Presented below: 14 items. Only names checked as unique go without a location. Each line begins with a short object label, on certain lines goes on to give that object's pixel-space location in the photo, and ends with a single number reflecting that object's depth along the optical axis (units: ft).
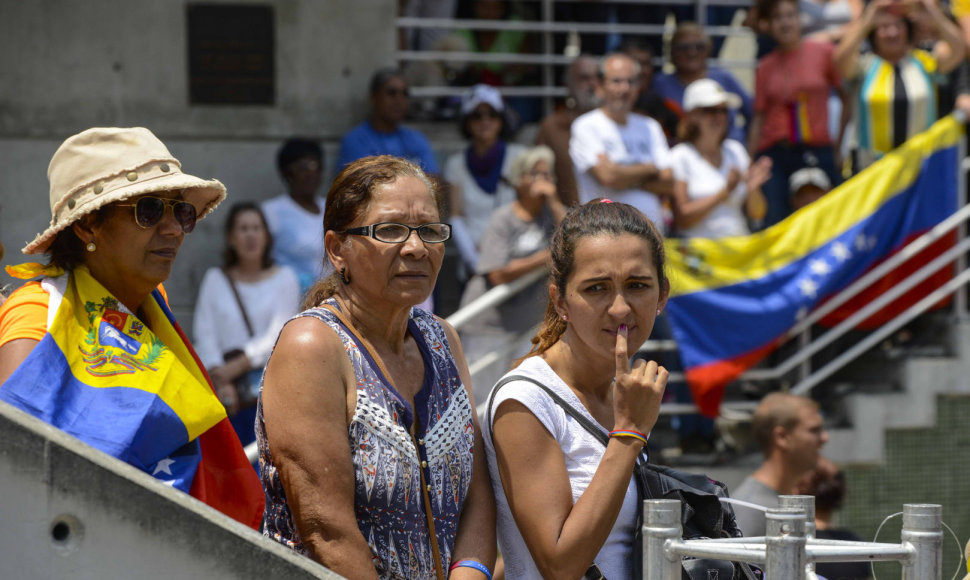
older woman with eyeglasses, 17.89
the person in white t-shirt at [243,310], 45.03
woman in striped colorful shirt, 52.31
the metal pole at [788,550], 14.97
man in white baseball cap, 52.16
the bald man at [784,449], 37.52
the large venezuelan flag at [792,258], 47.37
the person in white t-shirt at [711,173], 48.55
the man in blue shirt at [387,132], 51.67
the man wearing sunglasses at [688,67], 54.08
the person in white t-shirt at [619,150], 47.88
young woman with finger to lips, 18.69
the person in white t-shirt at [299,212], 48.75
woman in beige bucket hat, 18.67
